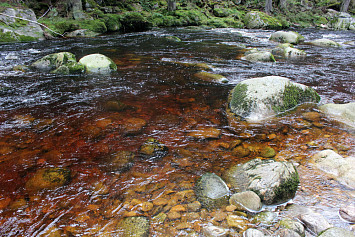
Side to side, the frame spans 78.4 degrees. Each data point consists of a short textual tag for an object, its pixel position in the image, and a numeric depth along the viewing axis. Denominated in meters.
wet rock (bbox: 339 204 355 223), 1.96
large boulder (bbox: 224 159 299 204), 2.20
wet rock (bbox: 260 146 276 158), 2.95
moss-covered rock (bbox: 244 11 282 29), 18.72
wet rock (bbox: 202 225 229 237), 1.89
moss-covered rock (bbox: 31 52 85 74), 6.39
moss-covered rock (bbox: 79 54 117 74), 6.31
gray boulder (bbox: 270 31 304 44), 11.61
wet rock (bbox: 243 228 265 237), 1.81
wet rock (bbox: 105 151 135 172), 2.69
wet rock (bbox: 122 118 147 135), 3.45
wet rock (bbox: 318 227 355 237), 1.68
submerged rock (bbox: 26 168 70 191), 2.39
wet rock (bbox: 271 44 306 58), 8.62
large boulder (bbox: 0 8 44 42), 9.88
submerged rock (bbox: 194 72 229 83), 5.64
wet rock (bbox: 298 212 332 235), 1.84
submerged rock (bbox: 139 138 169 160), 2.91
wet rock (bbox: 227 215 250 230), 1.95
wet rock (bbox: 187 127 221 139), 3.35
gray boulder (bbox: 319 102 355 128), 3.67
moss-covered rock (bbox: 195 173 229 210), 2.22
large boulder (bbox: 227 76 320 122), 3.95
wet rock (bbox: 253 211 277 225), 1.99
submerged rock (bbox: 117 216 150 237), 1.90
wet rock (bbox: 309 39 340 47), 10.73
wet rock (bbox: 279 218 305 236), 1.84
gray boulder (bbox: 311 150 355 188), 2.44
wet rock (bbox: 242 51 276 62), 7.61
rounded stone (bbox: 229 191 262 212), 2.12
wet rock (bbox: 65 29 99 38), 12.05
